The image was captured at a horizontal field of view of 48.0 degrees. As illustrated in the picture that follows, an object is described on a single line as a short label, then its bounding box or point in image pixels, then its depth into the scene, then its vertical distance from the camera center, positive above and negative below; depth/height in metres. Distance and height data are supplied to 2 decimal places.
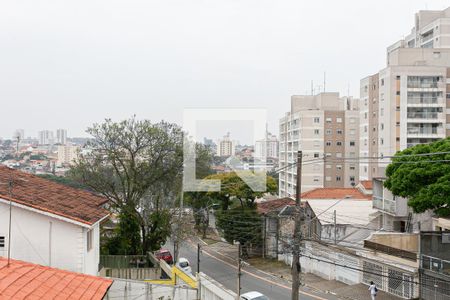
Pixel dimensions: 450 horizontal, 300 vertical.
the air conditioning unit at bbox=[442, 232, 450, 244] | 19.44 -3.00
